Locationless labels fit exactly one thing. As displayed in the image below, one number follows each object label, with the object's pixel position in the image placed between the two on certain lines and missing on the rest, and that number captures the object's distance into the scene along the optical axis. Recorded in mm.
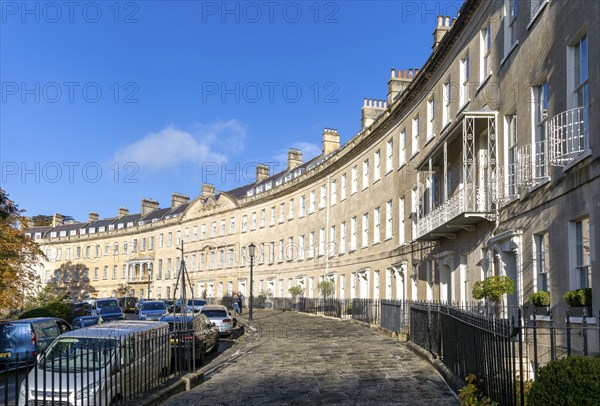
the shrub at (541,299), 15453
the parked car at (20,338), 21266
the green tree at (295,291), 51388
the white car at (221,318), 30816
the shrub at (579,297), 13078
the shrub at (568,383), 6406
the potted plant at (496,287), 17031
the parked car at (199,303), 44000
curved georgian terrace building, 14375
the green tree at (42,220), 128600
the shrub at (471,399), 8945
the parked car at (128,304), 54688
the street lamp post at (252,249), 38500
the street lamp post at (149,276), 87312
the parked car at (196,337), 16188
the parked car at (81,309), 46128
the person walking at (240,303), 51950
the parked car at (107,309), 41906
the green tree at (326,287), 43875
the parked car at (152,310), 39031
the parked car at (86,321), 32941
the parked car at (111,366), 11557
